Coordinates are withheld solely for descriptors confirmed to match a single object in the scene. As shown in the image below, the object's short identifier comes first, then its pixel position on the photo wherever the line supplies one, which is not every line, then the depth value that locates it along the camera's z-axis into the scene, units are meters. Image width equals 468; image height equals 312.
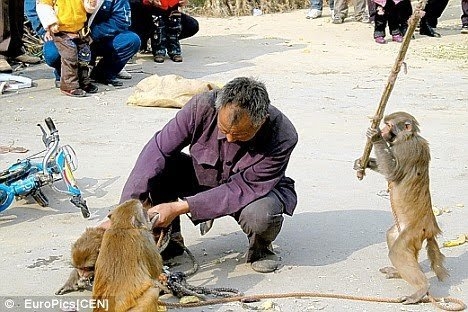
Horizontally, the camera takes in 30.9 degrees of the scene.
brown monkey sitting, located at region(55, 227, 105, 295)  4.34
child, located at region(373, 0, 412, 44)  13.36
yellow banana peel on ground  5.49
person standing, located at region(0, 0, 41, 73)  10.56
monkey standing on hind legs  4.75
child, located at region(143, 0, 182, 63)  11.48
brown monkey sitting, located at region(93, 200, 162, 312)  3.76
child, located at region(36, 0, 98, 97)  9.12
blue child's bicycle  5.63
